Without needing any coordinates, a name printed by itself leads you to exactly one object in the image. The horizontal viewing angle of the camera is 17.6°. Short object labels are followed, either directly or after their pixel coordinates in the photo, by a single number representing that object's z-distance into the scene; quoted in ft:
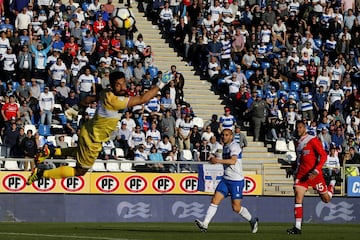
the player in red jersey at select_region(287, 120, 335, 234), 79.66
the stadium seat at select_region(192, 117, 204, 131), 127.03
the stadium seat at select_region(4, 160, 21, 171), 105.81
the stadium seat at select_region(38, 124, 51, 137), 114.73
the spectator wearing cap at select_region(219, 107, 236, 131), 126.11
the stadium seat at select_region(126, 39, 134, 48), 131.95
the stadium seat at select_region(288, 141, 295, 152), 128.55
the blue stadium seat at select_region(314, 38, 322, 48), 147.54
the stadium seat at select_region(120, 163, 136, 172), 110.62
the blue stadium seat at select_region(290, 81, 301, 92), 138.62
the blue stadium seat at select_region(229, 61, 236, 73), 137.59
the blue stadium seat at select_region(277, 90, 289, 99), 136.05
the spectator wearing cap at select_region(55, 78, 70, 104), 119.65
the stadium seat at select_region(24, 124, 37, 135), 113.80
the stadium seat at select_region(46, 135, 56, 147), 113.35
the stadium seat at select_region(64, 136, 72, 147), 113.80
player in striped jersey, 79.56
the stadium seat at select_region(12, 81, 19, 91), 119.03
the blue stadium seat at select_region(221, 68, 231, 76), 136.18
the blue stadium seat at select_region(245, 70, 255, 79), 136.87
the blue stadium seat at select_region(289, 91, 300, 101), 136.77
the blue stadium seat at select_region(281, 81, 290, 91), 137.28
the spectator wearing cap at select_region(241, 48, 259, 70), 138.10
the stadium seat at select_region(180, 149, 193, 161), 118.62
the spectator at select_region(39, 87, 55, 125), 116.16
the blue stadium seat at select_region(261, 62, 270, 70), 138.76
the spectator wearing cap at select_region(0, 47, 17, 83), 119.65
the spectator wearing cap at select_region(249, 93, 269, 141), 129.08
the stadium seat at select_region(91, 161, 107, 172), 109.29
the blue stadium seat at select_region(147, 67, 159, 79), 128.92
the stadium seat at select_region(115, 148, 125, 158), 115.44
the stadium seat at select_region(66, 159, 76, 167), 104.43
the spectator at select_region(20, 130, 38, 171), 109.09
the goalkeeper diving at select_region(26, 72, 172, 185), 70.33
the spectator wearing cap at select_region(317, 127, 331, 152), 127.13
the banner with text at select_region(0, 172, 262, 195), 105.50
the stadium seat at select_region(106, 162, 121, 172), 110.22
